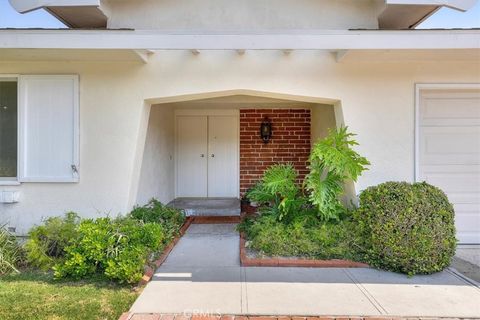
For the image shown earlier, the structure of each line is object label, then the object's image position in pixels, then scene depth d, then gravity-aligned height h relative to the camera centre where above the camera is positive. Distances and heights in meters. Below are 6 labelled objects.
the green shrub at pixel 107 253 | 4.09 -1.23
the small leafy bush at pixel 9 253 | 4.56 -1.38
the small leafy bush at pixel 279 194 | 5.82 -0.67
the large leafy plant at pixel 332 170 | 5.32 -0.19
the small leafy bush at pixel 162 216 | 5.93 -1.09
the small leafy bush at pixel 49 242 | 4.62 -1.21
